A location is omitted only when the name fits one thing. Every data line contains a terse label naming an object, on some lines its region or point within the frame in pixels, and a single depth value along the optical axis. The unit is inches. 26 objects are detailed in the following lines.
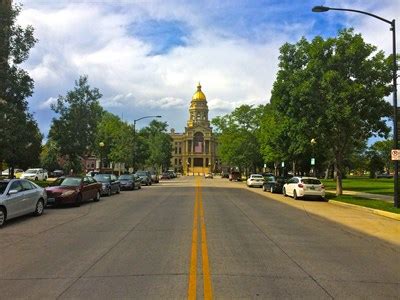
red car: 820.0
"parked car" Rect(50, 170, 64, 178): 3064.2
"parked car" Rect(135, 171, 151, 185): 2074.6
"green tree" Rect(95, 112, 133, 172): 2760.8
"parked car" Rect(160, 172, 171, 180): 3741.6
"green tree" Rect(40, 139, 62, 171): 3578.2
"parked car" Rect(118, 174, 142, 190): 1518.2
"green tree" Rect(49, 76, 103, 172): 1579.7
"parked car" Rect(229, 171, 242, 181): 3211.6
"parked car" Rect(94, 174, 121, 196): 1189.7
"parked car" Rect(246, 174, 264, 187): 1968.5
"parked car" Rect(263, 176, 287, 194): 1456.7
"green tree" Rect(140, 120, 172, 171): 4512.8
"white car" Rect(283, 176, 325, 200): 1133.1
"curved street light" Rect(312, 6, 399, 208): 825.5
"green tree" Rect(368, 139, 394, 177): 3917.1
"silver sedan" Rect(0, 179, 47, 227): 576.4
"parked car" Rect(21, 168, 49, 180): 2129.7
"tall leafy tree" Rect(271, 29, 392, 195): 1085.8
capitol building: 7519.7
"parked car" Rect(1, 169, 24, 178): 2725.9
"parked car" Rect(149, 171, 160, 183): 2553.6
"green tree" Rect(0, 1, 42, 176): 834.8
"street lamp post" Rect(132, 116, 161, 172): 2680.1
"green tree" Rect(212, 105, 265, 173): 3112.7
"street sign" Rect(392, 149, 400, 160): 823.7
